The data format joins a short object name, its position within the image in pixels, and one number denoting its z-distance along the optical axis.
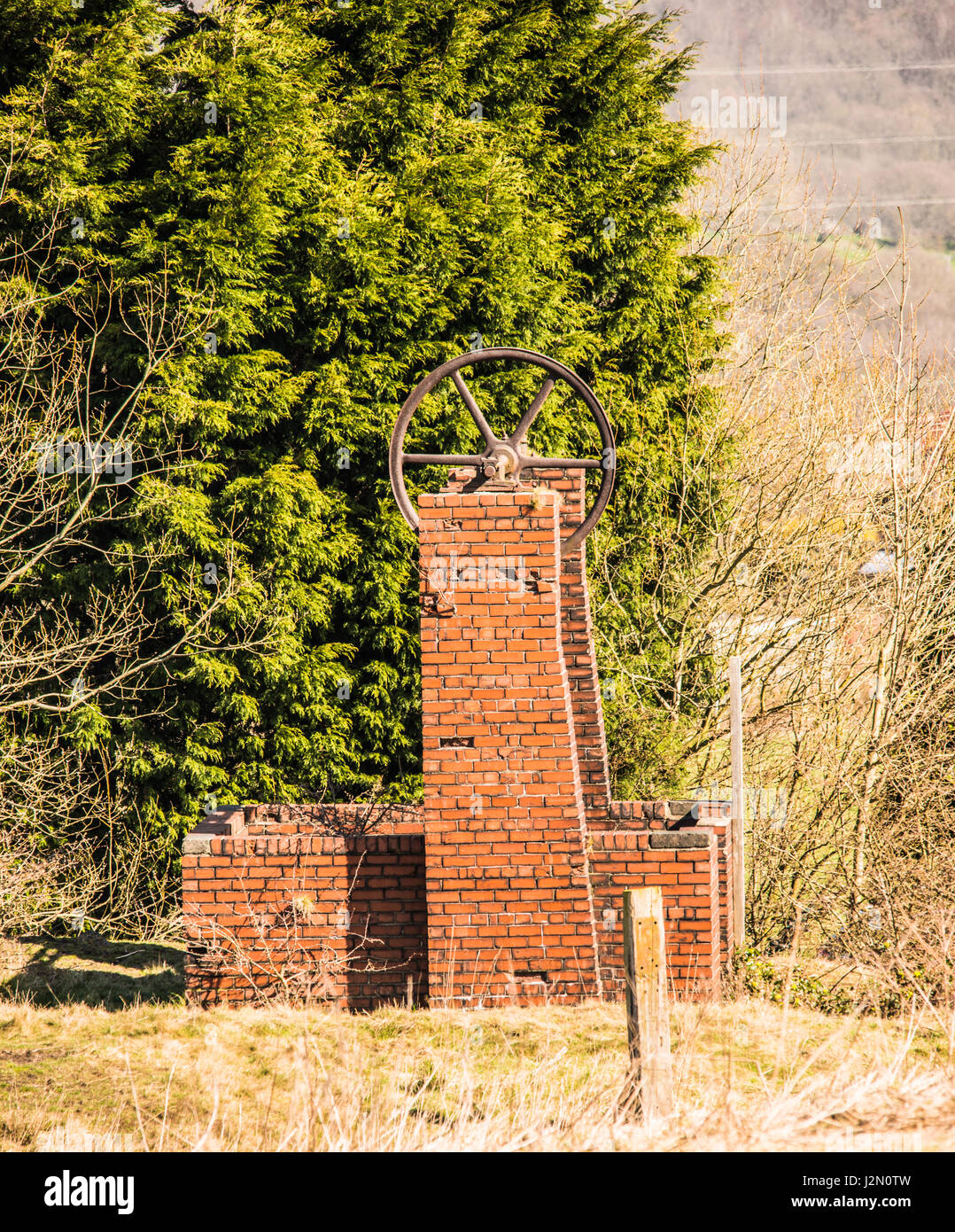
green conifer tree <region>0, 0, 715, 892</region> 20.87
